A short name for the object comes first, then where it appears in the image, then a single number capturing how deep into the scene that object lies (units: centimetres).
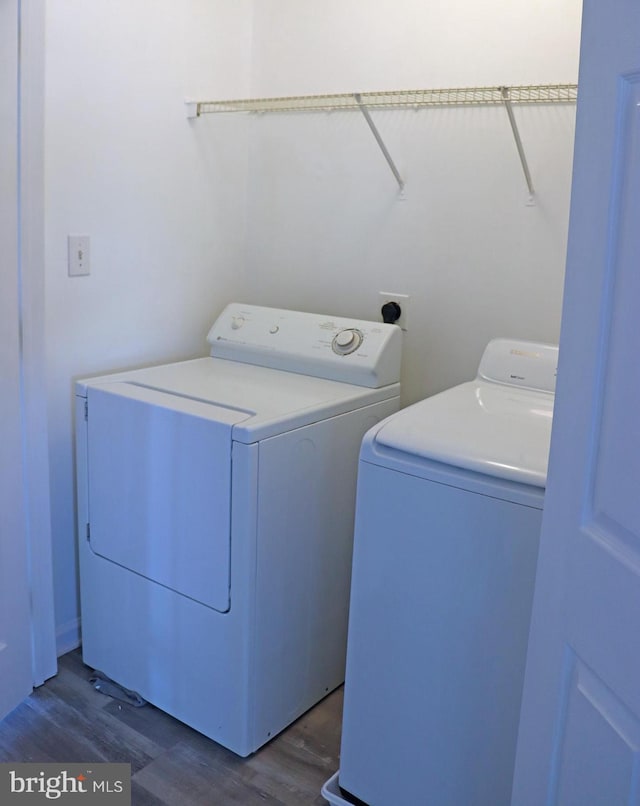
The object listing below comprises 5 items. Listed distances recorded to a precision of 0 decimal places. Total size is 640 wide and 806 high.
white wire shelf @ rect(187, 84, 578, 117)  195
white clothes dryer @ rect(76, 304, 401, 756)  183
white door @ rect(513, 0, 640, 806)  90
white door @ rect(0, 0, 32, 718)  181
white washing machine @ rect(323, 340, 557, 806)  146
